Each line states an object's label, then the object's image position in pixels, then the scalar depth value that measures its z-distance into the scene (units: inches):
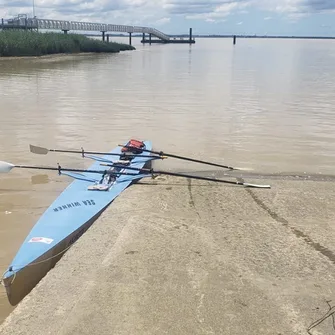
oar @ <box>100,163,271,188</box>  269.8
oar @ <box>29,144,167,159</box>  315.6
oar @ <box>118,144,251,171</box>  317.8
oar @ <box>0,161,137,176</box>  274.7
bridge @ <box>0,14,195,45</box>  2591.0
